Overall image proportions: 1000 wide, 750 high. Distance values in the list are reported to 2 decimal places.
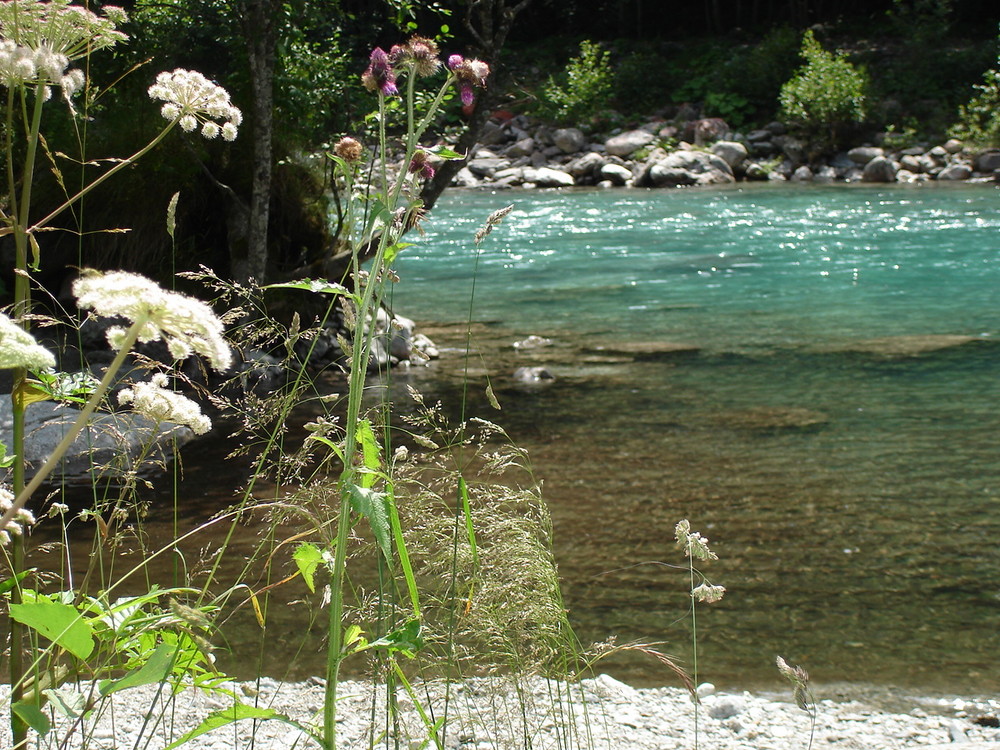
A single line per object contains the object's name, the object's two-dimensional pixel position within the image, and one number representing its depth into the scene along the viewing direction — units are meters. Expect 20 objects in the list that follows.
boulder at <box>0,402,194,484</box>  4.57
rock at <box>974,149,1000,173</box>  19.91
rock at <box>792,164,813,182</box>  21.38
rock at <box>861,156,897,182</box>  20.36
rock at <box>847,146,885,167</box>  21.45
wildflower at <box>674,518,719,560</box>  1.87
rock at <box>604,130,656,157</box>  23.23
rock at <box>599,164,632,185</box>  21.52
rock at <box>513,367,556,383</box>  6.98
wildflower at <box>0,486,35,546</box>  1.22
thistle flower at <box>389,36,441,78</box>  1.89
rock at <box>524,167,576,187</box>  21.58
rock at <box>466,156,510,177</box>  22.62
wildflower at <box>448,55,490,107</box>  1.93
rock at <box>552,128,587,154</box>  24.28
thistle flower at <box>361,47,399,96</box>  2.01
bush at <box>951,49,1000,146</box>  20.77
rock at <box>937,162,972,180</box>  19.98
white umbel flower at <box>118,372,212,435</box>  1.37
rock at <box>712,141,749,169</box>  22.14
